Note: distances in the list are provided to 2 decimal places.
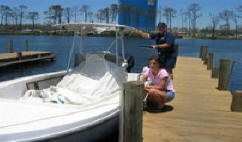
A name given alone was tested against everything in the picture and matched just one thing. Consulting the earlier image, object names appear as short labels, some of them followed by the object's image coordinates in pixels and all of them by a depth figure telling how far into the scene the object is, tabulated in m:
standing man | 6.71
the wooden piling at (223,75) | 7.54
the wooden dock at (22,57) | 19.06
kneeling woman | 5.25
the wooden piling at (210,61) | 12.69
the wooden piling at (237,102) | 5.58
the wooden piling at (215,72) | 9.81
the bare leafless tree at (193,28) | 139.77
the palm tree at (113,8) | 126.80
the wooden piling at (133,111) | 3.73
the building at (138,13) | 122.57
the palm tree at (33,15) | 145.30
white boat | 4.18
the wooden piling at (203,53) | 16.74
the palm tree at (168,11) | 140.27
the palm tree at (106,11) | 130.07
